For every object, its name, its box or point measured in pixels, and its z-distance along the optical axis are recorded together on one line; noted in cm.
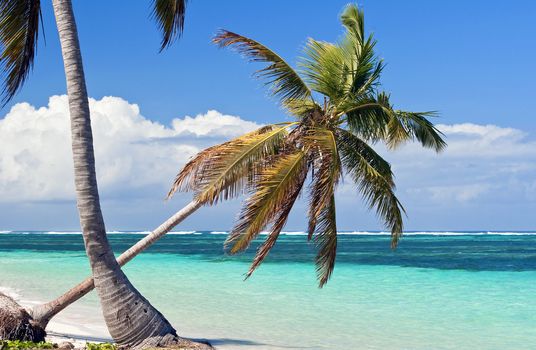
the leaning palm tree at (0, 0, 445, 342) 1130
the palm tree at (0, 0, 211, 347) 1055
